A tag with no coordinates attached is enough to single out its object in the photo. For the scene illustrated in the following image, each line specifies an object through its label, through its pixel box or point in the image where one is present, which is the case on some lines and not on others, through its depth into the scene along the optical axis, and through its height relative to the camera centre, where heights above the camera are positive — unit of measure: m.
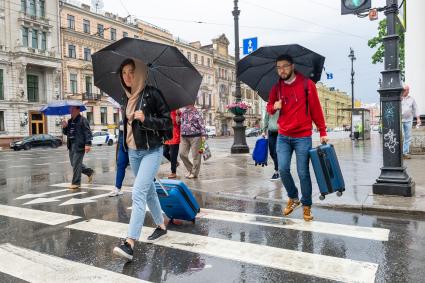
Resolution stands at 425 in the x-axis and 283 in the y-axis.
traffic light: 6.30 +1.92
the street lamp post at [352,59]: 38.06 +6.61
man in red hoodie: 4.96 +0.13
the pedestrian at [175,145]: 9.21 -0.31
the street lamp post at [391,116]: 6.25 +0.17
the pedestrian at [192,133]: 8.92 -0.03
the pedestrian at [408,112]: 11.20 +0.40
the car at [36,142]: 35.09 -0.65
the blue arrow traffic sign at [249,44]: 19.97 +4.27
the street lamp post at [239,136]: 16.38 -0.23
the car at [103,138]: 40.83 -0.49
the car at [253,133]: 61.54 -0.44
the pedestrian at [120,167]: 7.20 -0.61
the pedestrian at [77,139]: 8.39 -0.10
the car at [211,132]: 61.83 -0.16
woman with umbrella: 3.99 +0.03
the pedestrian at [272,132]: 7.96 -0.05
